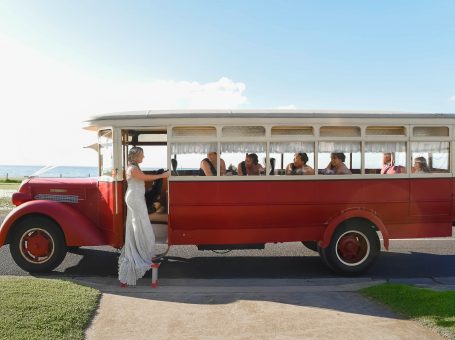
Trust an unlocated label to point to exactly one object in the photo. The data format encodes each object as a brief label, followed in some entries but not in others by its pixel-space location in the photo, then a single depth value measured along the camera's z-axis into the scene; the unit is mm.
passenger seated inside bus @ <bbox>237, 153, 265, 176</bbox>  6336
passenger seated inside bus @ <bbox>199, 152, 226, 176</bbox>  6273
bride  5832
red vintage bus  6203
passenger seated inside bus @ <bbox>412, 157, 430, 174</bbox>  6656
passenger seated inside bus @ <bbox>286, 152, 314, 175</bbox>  6414
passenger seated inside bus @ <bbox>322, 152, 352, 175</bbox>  6523
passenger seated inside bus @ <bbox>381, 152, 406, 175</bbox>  6648
